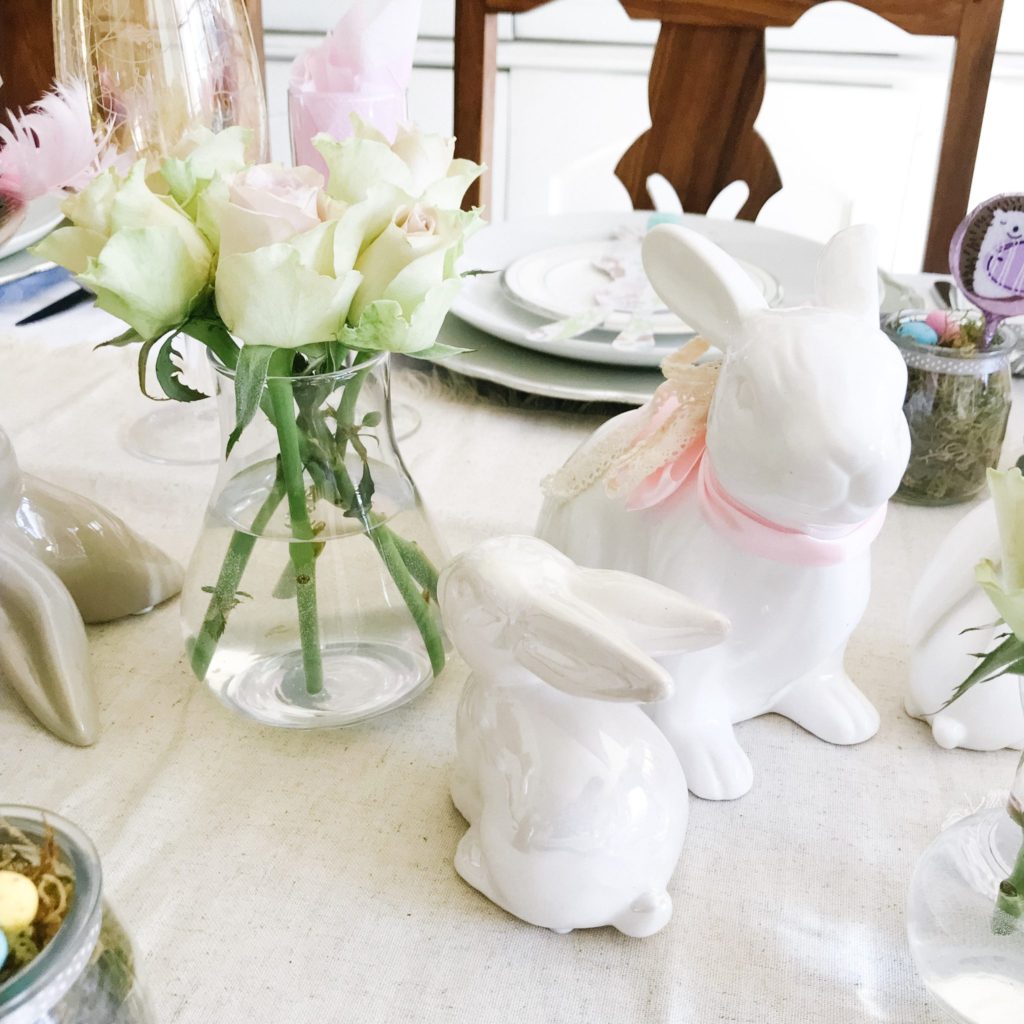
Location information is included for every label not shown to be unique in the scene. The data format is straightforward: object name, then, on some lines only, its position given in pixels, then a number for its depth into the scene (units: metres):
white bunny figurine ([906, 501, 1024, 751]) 0.52
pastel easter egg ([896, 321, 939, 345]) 0.67
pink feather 0.49
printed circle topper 0.62
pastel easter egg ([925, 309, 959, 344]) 0.68
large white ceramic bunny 0.42
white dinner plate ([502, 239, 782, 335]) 0.84
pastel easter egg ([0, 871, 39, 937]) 0.31
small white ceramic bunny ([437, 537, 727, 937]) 0.39
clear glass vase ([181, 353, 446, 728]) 0.51
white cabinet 1.90
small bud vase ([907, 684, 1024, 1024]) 0.40
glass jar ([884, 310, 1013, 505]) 0.66
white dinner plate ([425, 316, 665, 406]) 0.79
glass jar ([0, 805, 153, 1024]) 0.29
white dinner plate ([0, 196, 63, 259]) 0.92
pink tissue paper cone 0.71
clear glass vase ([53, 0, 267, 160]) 0.68
